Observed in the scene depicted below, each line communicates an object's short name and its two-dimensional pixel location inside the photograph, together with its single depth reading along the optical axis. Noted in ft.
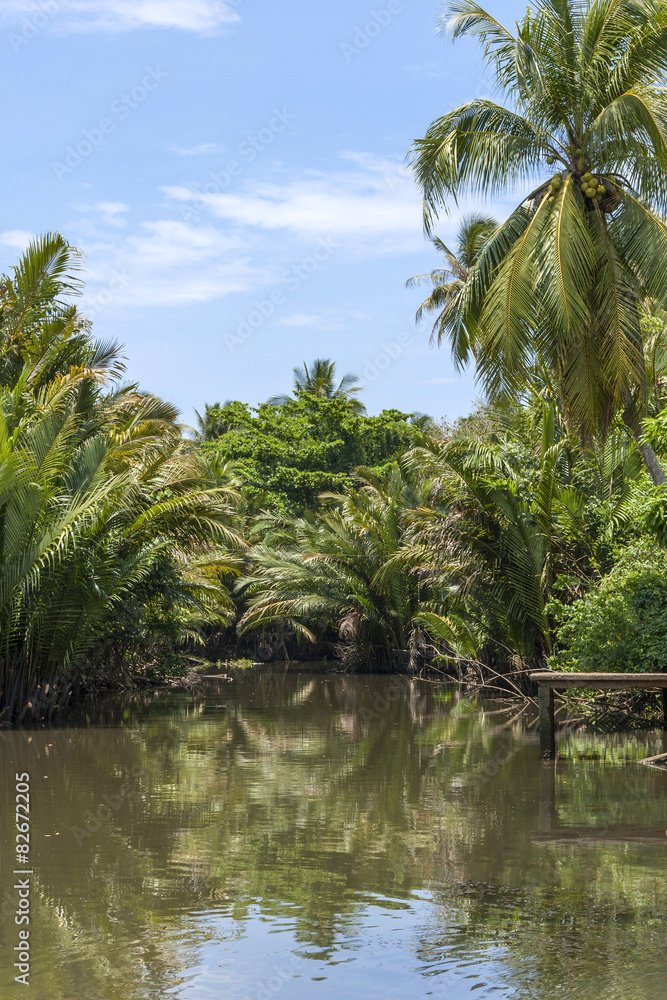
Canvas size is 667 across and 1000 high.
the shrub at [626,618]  42.06
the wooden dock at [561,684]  35.73
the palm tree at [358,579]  89.04
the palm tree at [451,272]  99.60
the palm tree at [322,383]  144.25
